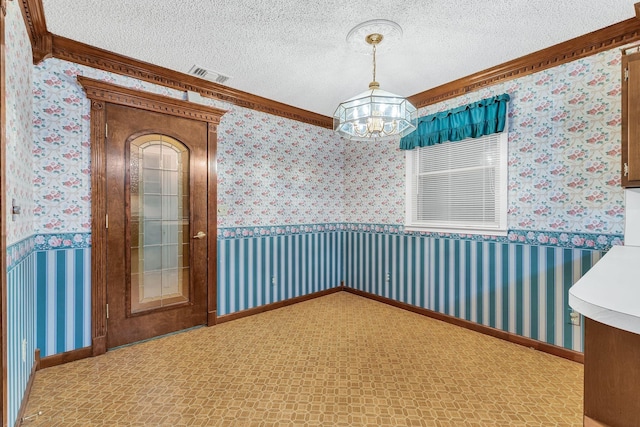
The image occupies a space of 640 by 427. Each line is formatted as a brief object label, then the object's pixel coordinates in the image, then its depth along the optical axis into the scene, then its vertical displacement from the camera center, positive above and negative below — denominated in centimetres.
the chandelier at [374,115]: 208 +68
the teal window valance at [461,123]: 305 +97
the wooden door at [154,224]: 282 -11
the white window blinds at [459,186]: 316 +29
